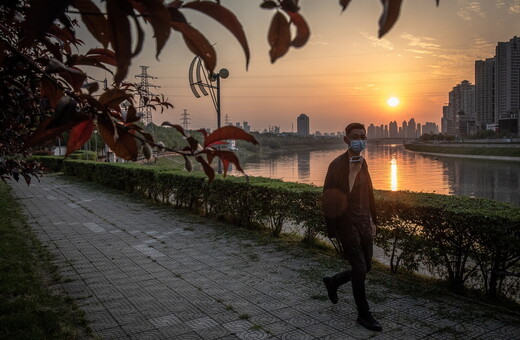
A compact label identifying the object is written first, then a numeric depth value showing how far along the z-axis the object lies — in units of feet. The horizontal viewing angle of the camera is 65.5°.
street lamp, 49.11
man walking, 12.11
